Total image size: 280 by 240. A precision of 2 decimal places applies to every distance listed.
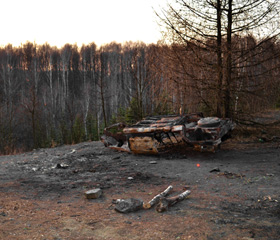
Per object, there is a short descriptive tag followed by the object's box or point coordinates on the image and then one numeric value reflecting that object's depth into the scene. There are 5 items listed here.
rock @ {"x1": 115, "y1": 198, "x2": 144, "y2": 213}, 4.24
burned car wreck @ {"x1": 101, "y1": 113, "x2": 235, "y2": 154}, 8.01
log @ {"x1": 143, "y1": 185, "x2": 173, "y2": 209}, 4.39
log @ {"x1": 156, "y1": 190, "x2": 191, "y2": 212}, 4.20
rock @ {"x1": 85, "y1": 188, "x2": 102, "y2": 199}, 5.04
